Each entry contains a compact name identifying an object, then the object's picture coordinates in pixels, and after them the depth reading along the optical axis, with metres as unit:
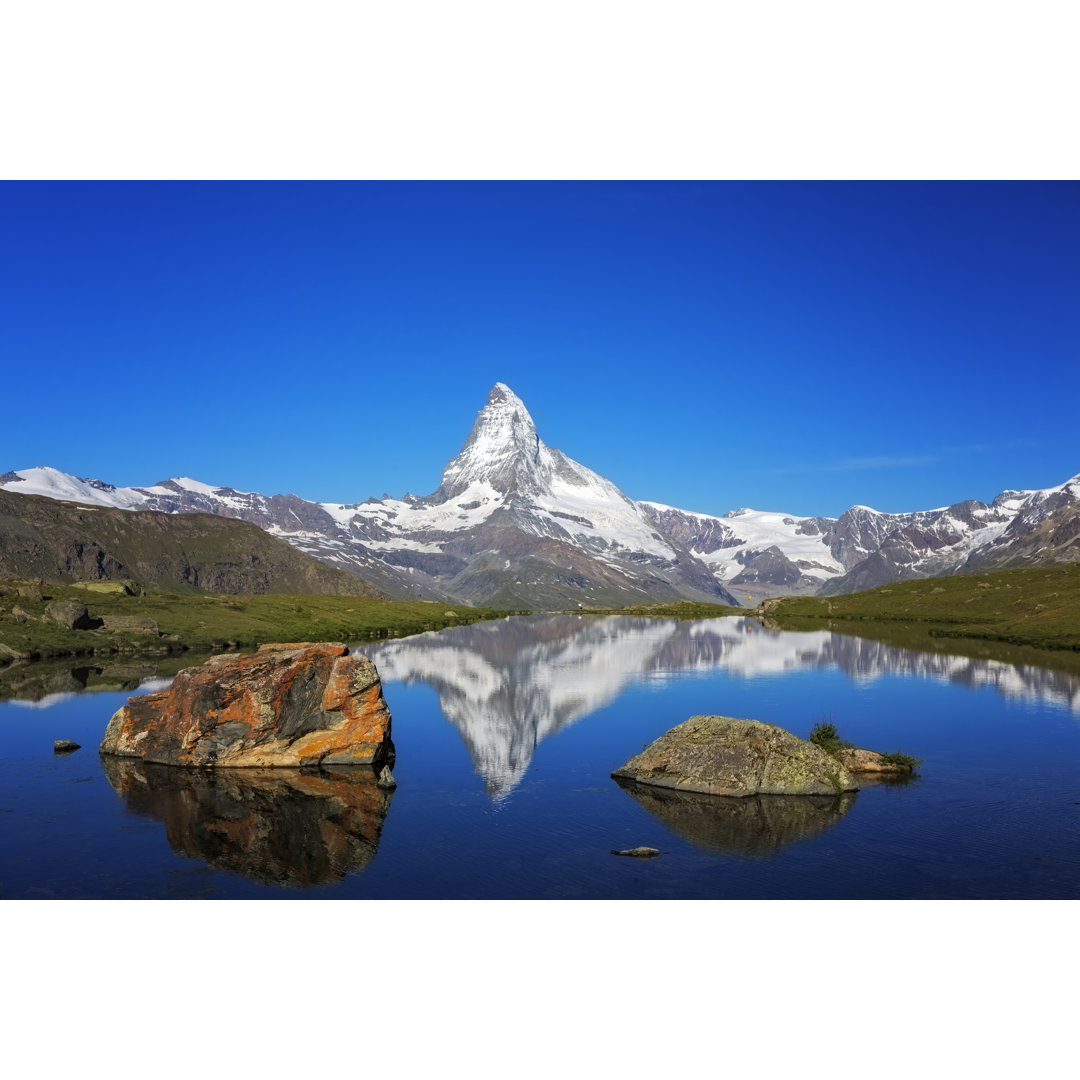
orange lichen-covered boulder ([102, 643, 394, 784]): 44.34
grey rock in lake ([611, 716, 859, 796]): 38.56
